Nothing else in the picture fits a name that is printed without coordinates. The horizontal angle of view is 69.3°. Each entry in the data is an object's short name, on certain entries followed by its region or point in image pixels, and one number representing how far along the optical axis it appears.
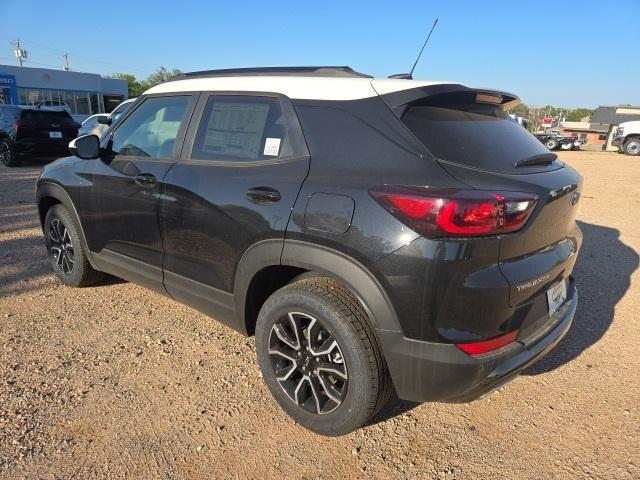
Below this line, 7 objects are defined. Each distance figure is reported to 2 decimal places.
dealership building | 34.75
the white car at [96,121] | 13.58
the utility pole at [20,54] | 63.25
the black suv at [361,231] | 1.94
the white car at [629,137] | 22.66
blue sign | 33.83
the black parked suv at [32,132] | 12.12
